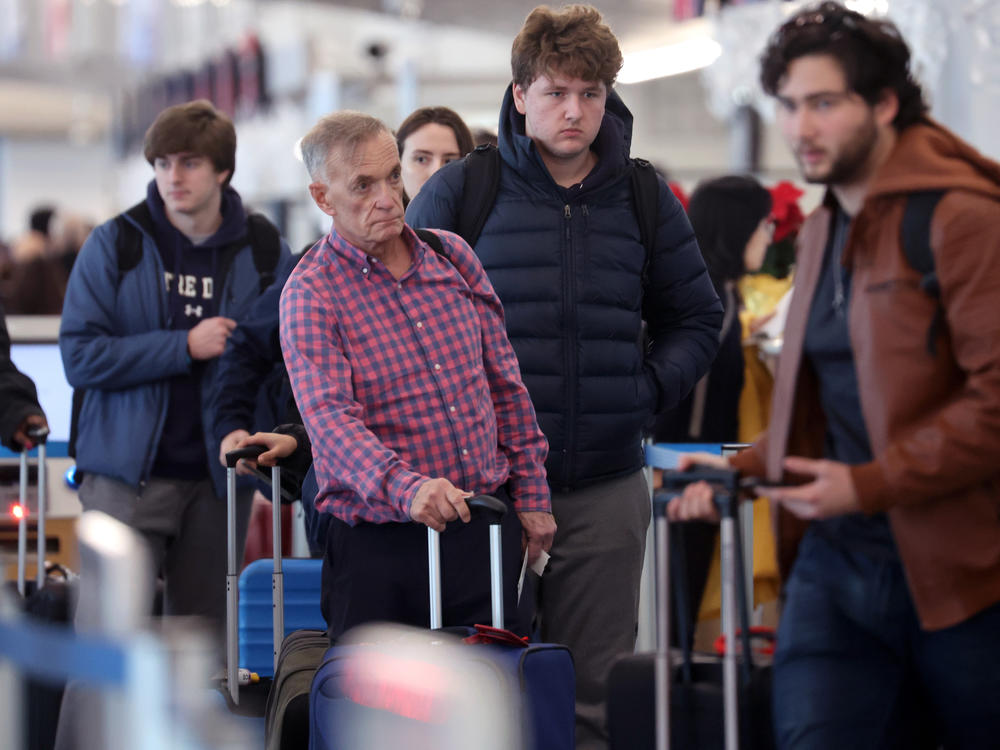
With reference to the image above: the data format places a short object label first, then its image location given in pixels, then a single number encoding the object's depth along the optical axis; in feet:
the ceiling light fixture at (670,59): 123.85
